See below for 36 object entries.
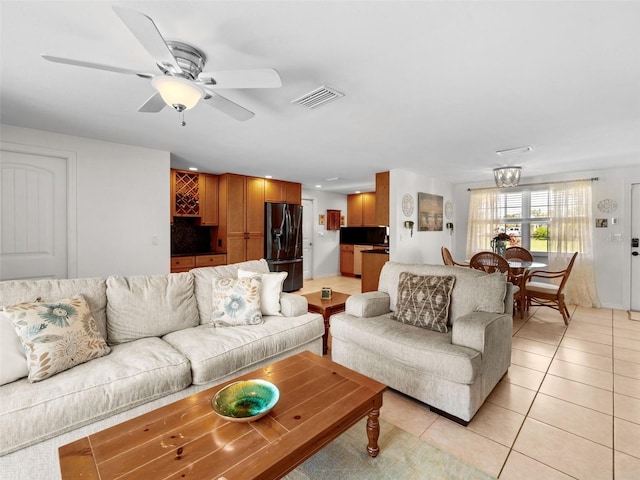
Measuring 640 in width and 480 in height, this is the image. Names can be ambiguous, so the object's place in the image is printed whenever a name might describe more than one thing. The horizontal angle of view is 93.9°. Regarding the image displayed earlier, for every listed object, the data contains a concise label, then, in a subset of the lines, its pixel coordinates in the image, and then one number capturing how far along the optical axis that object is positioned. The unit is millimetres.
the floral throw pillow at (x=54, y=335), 1587
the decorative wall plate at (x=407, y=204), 5160
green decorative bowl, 1282
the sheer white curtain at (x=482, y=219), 5930
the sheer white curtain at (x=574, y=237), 4945
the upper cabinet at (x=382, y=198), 5074
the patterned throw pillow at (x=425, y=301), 2371
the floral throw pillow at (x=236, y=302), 2414
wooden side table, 2957
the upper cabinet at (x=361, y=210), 8031
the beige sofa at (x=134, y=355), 1386
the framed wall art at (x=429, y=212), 5578
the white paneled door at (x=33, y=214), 2982
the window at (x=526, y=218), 5457
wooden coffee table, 1036
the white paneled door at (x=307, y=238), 7473
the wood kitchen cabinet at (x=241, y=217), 5250
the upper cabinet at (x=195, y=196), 5004
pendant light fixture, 4516
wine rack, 5027
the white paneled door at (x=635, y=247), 4598
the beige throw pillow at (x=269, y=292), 2682
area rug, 1536
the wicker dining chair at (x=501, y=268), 3875
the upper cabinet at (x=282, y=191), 5814
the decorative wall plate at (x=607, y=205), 4758
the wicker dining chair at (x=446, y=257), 4945
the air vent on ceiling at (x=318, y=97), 2111
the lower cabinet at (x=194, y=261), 4629
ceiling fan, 1431
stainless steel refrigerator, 5734
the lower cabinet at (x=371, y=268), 5148
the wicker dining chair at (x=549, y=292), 3926
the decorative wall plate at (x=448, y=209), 6350
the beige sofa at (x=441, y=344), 1914
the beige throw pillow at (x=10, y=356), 1536
